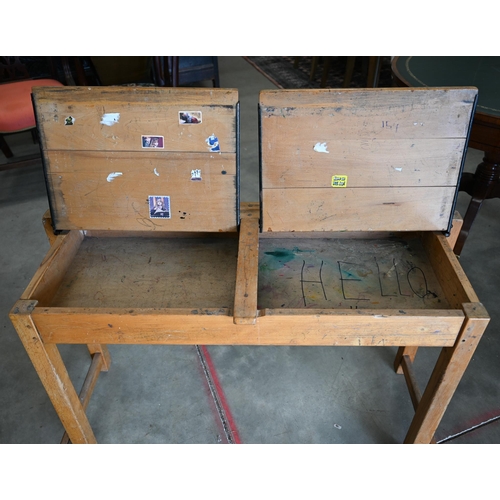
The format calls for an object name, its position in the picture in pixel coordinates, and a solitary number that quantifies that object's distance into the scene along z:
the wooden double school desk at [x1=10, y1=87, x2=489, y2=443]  1.27
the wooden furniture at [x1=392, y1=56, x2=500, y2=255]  1.96
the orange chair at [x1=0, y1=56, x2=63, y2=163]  2.95
